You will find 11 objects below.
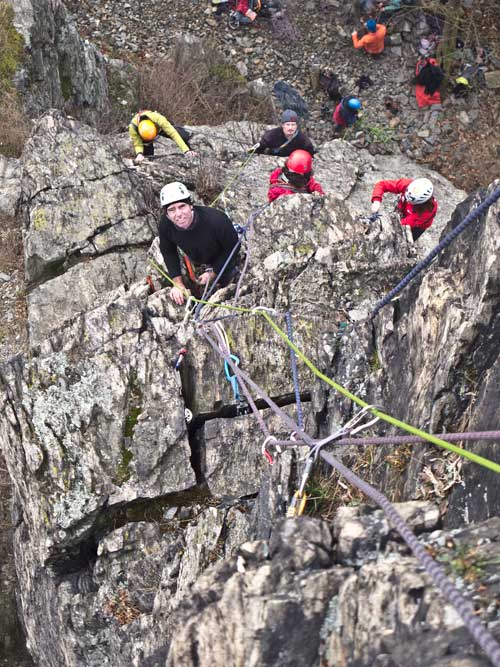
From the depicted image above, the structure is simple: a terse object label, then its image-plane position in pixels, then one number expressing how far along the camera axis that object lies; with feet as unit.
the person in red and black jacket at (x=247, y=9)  52.60
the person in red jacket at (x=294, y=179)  24.58
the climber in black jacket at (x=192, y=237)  19.25
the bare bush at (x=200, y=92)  45.70
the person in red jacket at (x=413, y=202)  23.44
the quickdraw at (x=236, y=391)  19.38
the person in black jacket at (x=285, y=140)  31.91
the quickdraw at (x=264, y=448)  14.07
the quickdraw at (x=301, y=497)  11.99
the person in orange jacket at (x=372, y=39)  50.60
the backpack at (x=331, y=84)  50.29
